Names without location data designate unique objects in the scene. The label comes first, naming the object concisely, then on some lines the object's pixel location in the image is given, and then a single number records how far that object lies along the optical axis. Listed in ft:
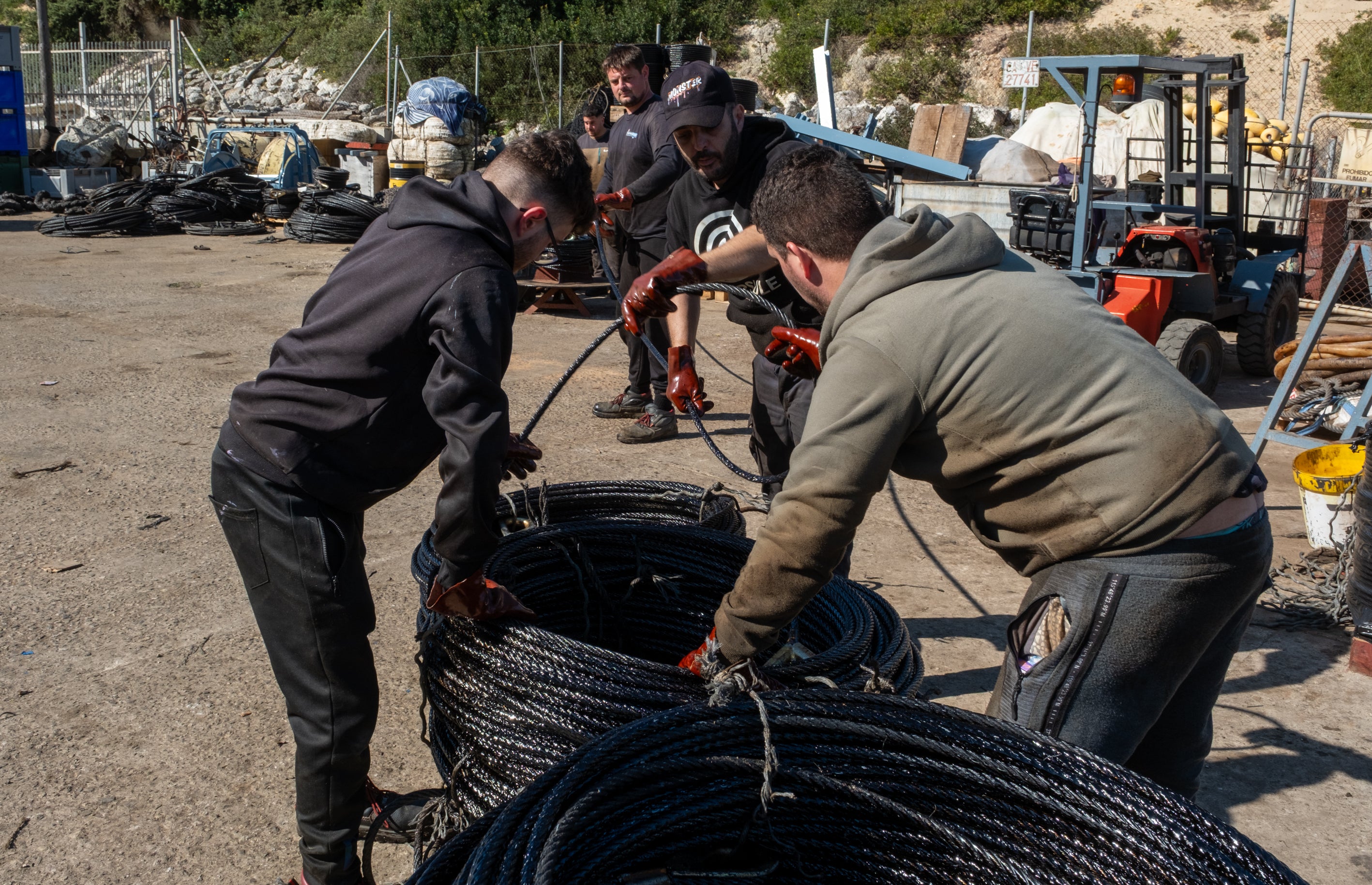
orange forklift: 24.68
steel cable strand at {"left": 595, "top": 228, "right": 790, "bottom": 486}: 11.26
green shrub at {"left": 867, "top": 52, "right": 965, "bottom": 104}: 79.25
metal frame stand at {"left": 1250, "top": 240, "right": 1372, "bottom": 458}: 16.65
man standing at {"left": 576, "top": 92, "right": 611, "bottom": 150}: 26.30
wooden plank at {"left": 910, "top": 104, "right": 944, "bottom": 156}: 46.75
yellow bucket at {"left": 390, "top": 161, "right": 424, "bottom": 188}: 51.98
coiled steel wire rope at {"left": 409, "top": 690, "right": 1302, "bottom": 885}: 5.84
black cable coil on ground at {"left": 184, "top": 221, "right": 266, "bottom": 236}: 47.75
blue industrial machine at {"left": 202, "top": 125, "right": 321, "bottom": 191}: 57.57
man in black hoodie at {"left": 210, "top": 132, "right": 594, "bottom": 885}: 6.89
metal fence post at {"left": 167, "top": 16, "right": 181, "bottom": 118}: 75.66
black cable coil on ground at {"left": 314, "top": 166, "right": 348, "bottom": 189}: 51.34
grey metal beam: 35.27
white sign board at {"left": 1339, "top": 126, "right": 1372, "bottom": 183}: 51.75
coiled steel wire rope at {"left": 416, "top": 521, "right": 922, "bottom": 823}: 7.73
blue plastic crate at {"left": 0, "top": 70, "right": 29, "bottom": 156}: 57.72
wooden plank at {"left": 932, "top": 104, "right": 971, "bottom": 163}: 45.83
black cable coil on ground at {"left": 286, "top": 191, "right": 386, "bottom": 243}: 44.70
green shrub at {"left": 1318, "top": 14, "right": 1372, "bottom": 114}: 67.10
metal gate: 77.10
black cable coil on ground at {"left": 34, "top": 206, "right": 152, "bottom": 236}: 46.32
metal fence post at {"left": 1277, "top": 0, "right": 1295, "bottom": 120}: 42.09
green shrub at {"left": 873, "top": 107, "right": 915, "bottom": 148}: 66.54
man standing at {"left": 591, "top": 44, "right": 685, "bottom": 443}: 20.17
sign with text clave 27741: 33.81
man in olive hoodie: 6.29
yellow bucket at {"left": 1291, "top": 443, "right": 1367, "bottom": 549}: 15.16
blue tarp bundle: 56.49
